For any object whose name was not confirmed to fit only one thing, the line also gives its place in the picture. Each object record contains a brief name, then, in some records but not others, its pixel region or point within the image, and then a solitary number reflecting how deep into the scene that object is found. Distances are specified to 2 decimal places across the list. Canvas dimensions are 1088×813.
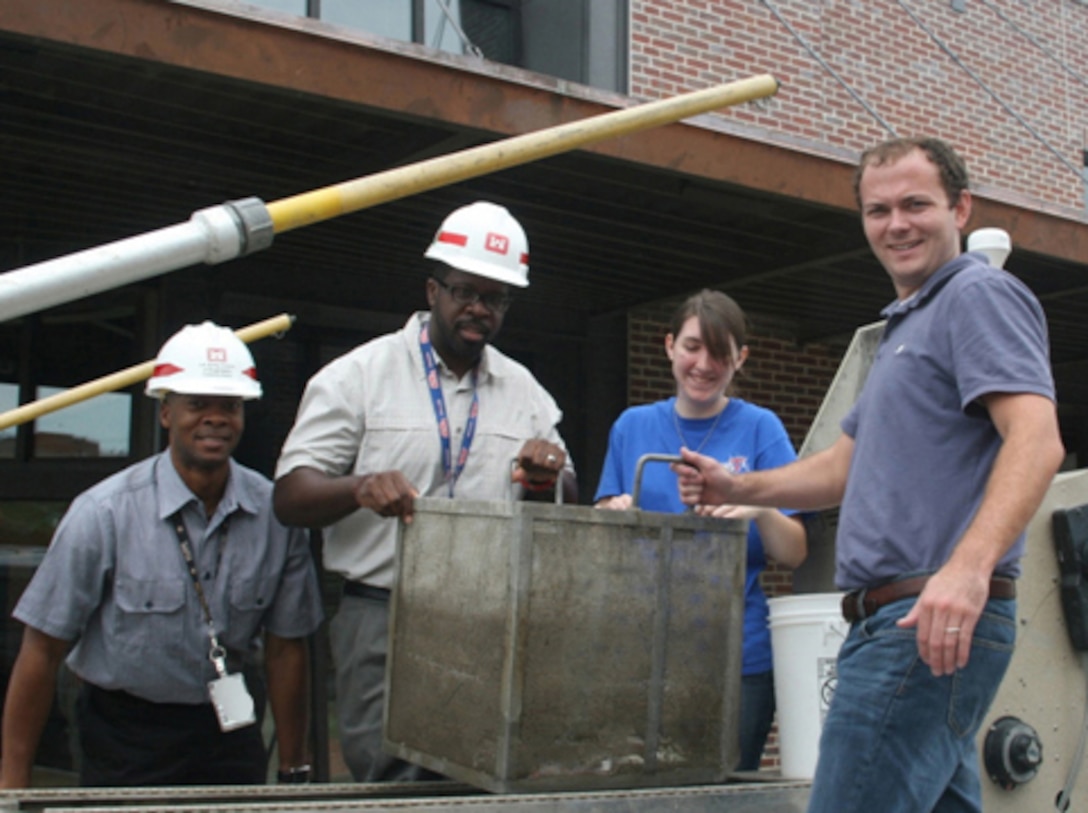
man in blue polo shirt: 2.15
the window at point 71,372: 6.66
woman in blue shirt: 3.66
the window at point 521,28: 8.07
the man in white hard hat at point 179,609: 3.50
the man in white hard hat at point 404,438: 3.33
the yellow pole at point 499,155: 2.19
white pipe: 1.71
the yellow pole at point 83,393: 4.52
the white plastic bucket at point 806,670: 3.36
